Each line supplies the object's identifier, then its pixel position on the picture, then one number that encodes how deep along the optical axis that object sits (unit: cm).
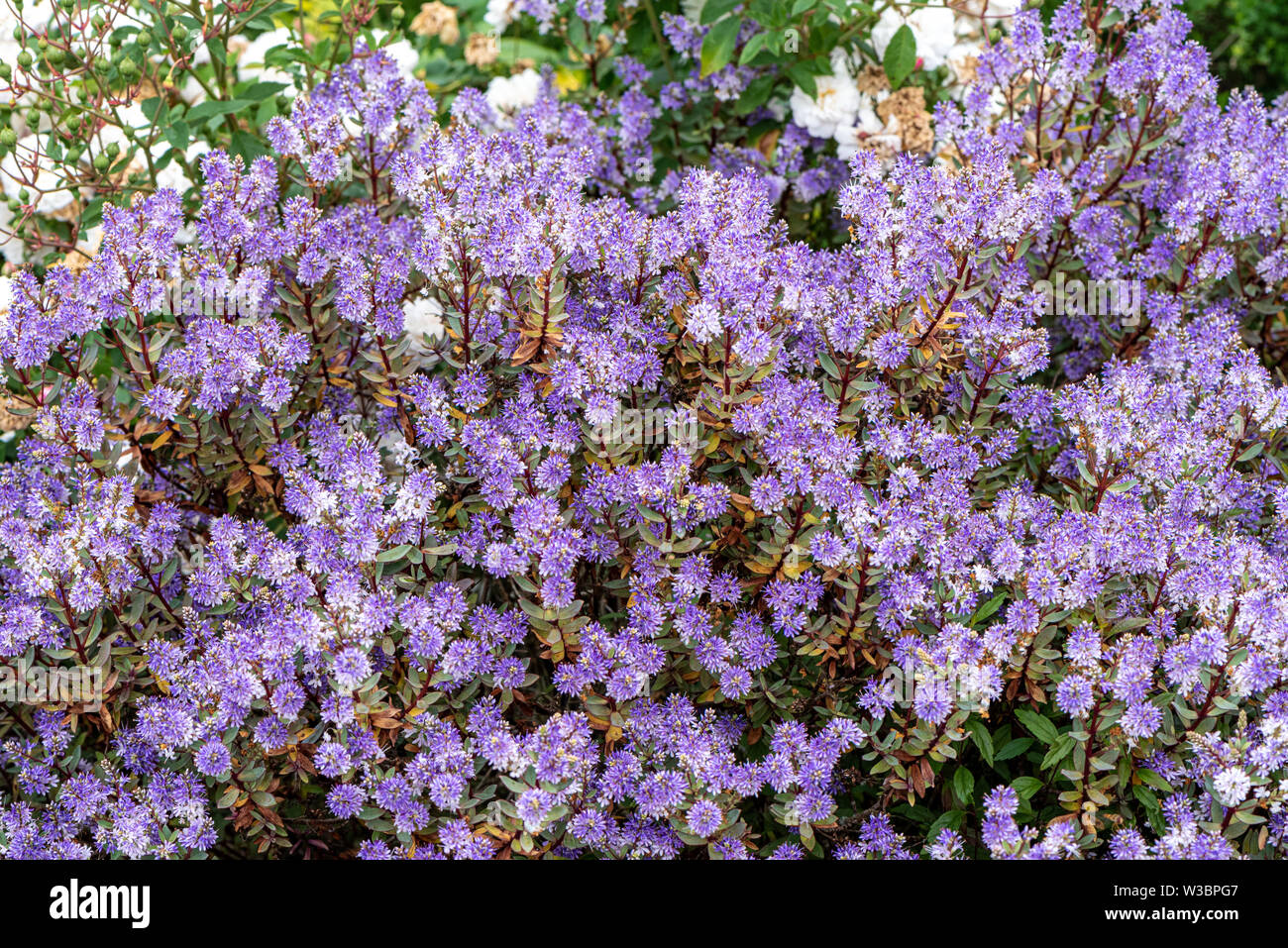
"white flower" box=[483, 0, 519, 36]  371
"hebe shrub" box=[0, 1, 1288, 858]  206
